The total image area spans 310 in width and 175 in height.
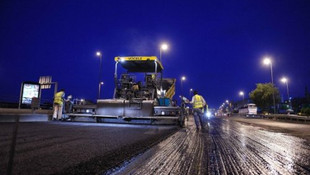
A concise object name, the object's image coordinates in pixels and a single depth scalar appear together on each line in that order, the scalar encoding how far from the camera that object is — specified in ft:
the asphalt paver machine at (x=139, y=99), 30.19
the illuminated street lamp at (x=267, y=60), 86.94
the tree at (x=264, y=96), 144.77
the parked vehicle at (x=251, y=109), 136.77
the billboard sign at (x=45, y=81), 53.01
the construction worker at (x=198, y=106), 26.55
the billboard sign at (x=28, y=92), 49.47
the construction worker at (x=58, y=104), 35.55
